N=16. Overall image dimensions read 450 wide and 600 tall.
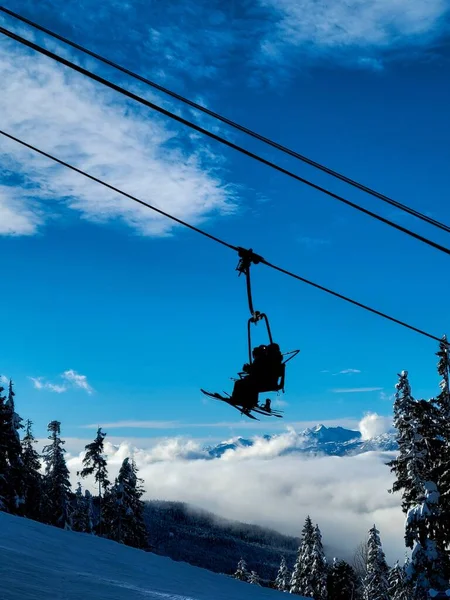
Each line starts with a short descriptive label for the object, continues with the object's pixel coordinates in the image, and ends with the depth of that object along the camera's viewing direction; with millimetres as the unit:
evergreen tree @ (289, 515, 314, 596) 53062
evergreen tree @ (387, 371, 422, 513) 31703
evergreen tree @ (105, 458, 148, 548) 44438
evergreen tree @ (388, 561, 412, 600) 52784
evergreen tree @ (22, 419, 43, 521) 44344
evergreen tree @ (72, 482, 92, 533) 52238
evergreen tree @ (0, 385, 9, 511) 38969
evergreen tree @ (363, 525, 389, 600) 50250
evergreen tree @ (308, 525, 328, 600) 52469
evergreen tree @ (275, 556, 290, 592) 76100
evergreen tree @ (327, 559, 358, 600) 59500
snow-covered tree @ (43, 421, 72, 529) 47312
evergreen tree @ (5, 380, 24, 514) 39500
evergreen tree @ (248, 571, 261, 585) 73875
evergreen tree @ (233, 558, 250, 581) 72812
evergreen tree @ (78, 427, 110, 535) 47656
